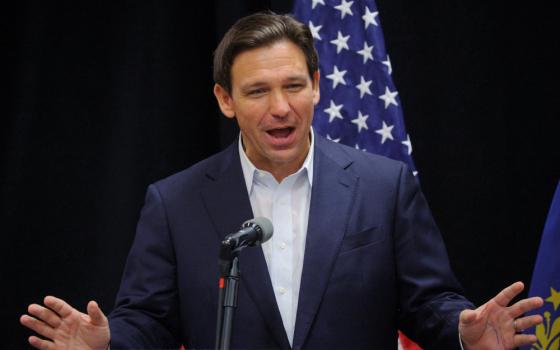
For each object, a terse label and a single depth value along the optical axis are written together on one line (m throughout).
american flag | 6.48
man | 4.71
